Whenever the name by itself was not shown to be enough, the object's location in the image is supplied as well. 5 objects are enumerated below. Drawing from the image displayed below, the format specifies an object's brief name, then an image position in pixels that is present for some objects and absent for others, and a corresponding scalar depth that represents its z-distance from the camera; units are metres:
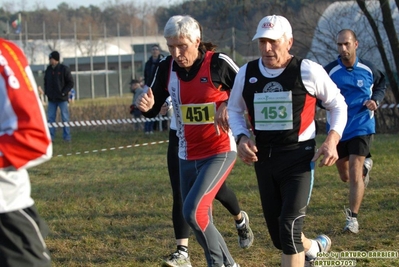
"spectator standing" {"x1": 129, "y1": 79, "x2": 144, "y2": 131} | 20.71
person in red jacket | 3.01
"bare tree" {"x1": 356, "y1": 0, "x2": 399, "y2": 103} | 19.27
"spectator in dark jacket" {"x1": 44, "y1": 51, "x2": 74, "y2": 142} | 16.94
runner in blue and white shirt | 7.21
